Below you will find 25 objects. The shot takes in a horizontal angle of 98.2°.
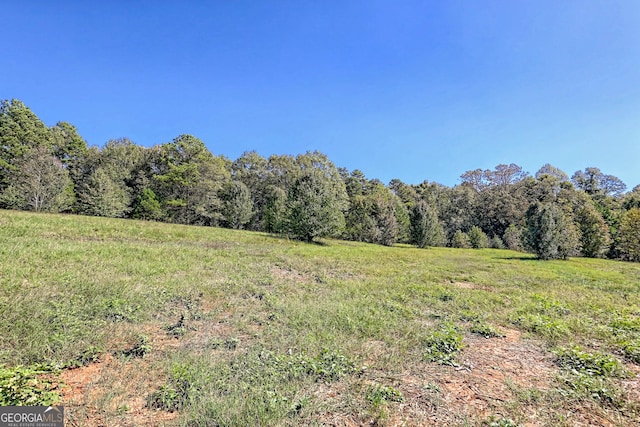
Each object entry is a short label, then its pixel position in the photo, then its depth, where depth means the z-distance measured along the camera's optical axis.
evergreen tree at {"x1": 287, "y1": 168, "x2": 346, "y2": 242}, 26.53
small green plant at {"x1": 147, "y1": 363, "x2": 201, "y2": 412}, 3.06
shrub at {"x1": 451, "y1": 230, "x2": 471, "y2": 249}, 44.31
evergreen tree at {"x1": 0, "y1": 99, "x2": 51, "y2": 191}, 33.75
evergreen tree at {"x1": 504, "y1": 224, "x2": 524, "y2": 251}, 43.77
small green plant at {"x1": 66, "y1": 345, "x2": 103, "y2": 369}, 3.77
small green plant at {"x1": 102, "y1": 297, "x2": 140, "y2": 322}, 5.35
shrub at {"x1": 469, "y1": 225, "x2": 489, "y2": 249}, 43.91
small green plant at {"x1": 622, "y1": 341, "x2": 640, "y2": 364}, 4.55
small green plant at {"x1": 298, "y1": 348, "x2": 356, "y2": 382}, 3.74
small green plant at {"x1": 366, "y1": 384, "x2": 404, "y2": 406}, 3.23
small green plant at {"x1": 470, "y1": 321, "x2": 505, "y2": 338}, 5.62
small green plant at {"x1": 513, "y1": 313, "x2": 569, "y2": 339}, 5.63
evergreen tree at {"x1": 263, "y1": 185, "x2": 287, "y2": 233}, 30.02
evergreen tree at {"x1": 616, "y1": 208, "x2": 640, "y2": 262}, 30.83
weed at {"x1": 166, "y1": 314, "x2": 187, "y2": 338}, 5.00
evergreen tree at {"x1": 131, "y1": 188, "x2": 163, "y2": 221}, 38.09
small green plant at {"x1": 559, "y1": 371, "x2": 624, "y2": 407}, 3.37
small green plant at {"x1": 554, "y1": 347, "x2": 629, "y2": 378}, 4.00
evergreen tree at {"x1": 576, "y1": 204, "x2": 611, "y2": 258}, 34.19
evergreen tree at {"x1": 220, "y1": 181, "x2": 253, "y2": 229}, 39.88
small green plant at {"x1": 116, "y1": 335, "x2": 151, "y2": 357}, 4.16
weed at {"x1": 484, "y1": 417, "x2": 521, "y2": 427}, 2.83
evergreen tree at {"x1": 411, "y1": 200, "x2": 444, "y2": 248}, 36.19
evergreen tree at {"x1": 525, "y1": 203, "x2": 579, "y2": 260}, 25.78
